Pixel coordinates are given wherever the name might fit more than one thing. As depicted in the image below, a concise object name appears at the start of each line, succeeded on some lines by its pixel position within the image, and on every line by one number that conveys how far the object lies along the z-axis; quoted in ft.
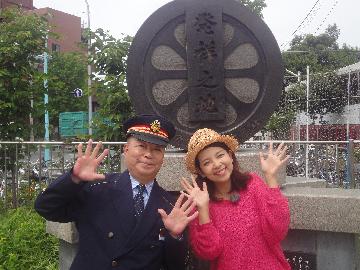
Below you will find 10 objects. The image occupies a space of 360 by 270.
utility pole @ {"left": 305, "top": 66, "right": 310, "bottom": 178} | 64.97
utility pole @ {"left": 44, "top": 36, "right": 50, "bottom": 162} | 21.96
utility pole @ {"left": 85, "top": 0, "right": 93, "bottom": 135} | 22.77
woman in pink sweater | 7.63
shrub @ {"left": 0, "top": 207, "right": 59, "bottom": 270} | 14.65
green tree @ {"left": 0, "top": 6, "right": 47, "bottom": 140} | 22.84
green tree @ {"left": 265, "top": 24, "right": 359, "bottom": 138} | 67.15
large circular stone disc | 12.48
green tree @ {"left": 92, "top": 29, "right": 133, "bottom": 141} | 21.59
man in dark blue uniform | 7.12
